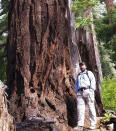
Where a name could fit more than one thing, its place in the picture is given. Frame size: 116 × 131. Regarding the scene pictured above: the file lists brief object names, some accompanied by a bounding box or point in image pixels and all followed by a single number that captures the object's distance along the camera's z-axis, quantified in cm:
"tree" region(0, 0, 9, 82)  1817
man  662
